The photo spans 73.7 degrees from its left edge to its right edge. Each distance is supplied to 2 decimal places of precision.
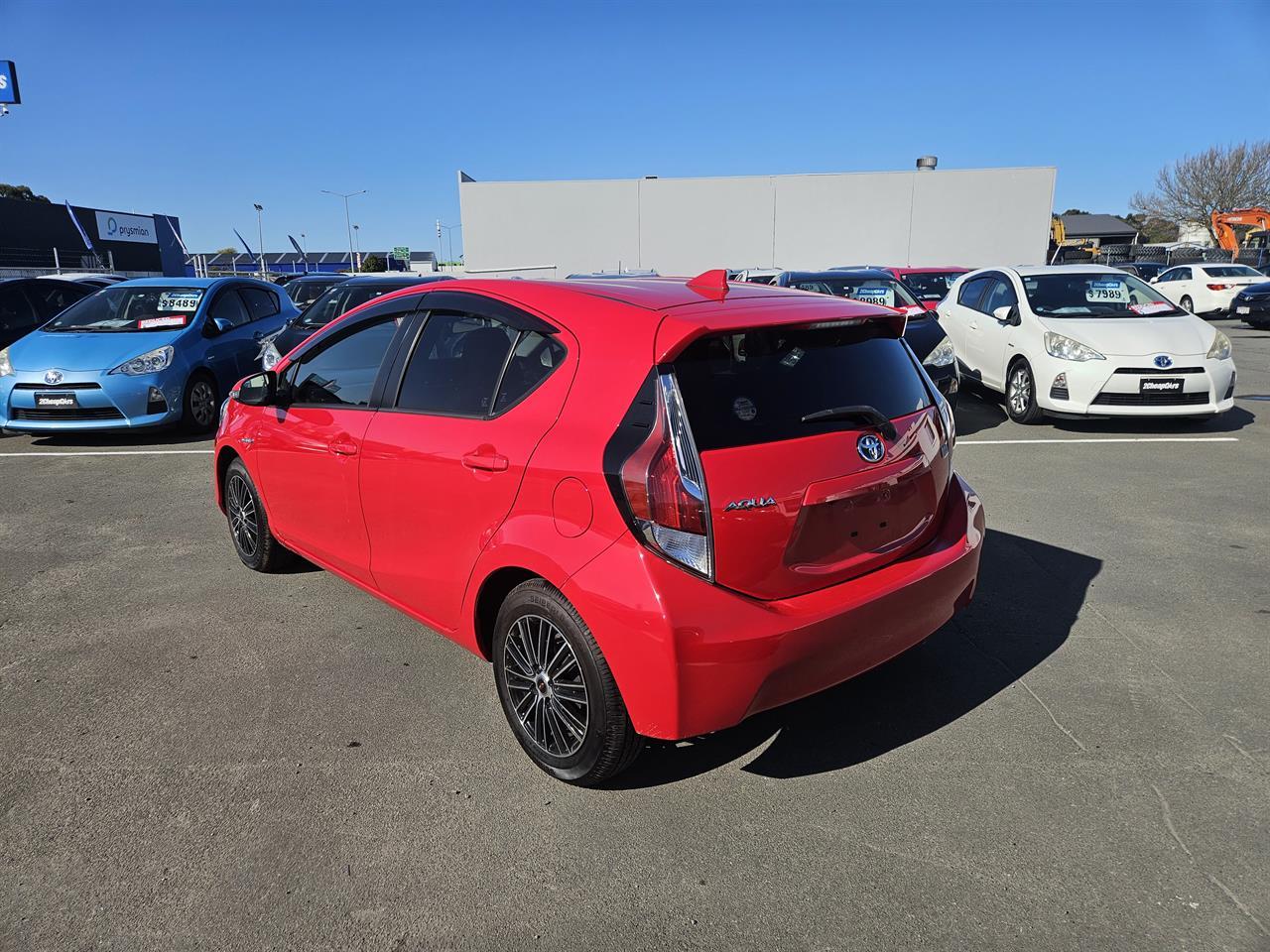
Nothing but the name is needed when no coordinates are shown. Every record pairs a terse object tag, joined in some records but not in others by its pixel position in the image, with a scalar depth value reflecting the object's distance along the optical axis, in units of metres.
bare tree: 55.00
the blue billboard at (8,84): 30.81
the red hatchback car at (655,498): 2.45
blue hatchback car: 8.25
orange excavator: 37.84
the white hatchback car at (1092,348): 8.03
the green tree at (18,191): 76.50
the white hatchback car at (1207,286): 23.88
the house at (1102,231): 72.74
